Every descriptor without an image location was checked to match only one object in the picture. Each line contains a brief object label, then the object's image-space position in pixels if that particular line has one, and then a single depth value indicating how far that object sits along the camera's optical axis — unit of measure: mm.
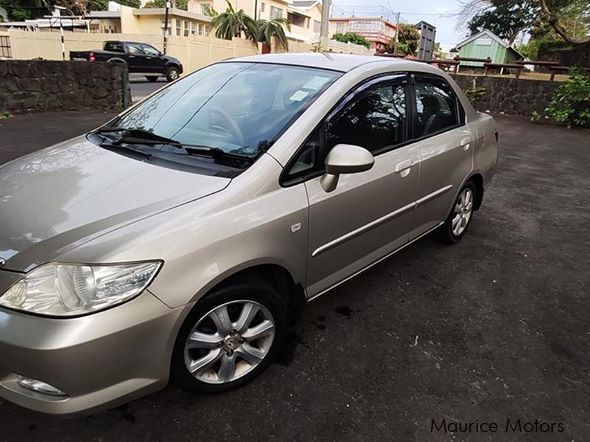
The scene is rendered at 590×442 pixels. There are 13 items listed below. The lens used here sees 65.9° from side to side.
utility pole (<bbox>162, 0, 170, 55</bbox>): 23250
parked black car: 18659
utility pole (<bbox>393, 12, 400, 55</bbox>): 47350
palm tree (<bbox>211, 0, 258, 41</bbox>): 27406
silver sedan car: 1667
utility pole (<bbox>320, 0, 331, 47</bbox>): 18156
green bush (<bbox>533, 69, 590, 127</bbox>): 11242
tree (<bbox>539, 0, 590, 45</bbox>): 13078
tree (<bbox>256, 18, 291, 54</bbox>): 27312
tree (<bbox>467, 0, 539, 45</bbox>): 36312
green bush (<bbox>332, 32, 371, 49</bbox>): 46406
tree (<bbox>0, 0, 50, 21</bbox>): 40250
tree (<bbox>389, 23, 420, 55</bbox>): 50712
